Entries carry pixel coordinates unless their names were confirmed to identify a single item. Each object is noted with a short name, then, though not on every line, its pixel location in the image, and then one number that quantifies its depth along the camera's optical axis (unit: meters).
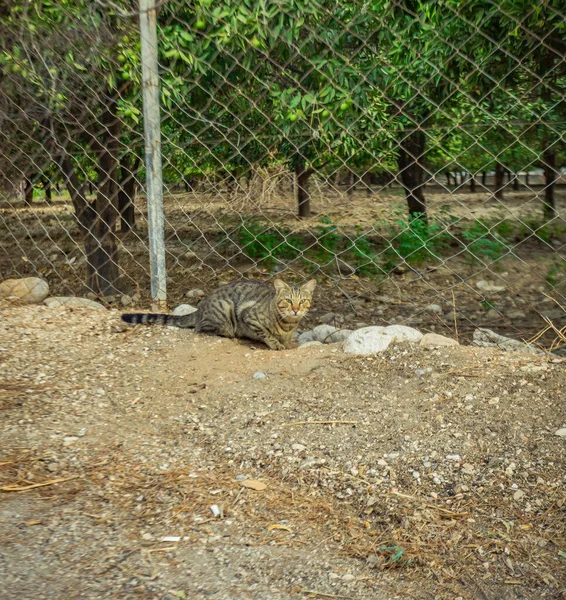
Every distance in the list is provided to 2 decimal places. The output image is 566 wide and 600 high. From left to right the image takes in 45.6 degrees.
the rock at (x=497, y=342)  3.85
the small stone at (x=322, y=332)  4.67
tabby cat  4.42
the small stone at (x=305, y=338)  4.75
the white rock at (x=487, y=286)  6.54
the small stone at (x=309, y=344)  4.02
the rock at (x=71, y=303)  4.85
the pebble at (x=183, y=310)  4.77
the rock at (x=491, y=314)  5.55
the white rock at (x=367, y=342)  3.66
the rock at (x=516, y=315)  5.52
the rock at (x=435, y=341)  3.62
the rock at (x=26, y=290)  5.14
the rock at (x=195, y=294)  6.30
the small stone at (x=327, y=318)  5.50
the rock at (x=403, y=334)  3.75
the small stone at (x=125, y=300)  5.02
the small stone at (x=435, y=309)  5.61
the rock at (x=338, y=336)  4.50
